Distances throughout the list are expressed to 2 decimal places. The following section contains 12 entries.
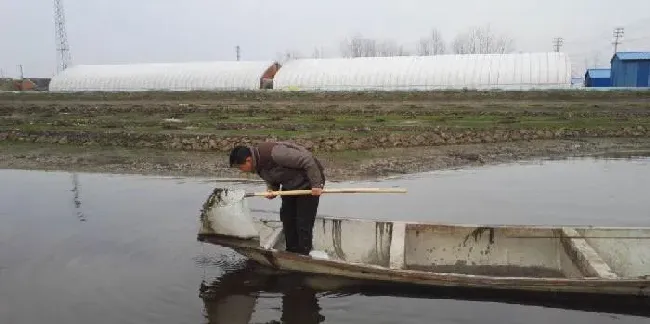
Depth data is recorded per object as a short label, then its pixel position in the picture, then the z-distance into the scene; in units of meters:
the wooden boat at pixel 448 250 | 6.01
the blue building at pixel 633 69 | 39.66
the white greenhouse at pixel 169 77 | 45.41
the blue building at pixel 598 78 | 46.81
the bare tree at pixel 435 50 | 86.12
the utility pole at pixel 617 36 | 73.06
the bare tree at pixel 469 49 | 78.75
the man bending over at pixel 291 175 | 6.11
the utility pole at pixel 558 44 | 74.44
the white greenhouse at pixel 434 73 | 37.59
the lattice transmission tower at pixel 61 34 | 67.94
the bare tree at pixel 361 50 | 92.15
